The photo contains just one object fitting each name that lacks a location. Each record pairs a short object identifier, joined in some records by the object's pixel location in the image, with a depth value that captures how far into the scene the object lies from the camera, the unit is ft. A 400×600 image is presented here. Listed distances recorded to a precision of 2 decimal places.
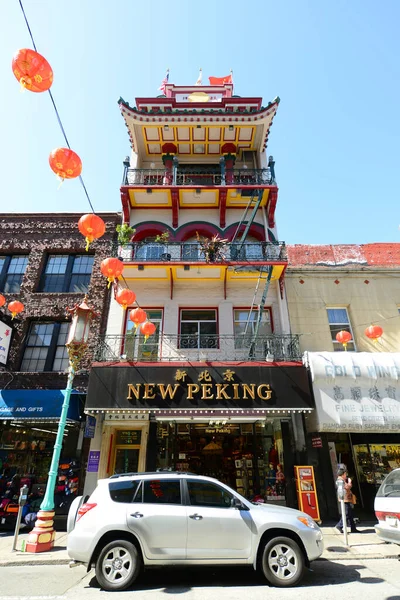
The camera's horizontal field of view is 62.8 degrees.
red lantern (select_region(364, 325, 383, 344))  42.29
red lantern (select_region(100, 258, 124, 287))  32.01
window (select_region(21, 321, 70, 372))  45.03
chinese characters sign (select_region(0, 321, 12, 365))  42.70
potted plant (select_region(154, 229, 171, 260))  44.65
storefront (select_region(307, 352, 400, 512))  35.35
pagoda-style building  36.52
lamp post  26.30
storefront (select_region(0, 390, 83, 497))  37.78
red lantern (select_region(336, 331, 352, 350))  43.19
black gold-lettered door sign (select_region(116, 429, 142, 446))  42.04
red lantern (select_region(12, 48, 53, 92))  16.94
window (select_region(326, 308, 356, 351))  45.68
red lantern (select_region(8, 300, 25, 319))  45.19
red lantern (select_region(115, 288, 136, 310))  37.09
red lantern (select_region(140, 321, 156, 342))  39.55
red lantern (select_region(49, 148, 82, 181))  21.43
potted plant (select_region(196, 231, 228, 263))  44.24
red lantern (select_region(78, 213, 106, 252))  26.73
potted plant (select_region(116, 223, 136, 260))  45.45
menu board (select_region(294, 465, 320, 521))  32.71
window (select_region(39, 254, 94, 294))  49.88
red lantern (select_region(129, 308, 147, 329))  39.01
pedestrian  30.63
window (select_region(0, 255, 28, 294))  49.83
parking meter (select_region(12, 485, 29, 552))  27.04
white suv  18.34
